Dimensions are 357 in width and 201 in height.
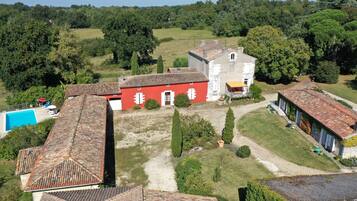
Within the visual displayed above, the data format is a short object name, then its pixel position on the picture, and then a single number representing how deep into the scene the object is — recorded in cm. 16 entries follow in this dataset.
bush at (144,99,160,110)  4128
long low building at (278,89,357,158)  2867
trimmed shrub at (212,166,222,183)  2541
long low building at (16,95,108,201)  2059
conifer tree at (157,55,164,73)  5381
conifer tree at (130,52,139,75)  5487
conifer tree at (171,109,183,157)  2910
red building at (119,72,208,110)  4091
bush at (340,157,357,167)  2785
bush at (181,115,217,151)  3098
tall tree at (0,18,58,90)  4278
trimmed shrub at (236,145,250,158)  2908
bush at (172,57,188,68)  6078
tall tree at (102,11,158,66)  6166
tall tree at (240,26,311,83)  4747
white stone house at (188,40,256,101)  4272
